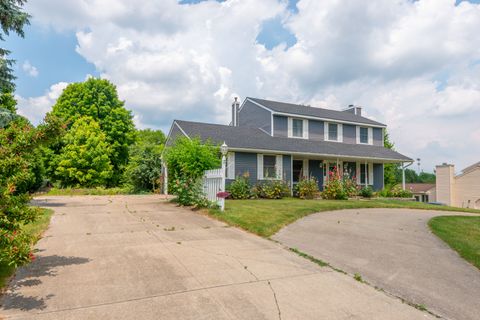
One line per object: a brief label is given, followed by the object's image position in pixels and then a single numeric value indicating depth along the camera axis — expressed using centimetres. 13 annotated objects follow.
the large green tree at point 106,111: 3075
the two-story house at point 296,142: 1752
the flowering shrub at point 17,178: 359
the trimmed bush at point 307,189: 1766
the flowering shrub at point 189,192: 1130
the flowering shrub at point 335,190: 1722
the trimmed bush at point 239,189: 1562
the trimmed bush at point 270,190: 1653
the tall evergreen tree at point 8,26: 1035
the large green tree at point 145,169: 2131
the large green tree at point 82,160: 2498
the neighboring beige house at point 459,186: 3534
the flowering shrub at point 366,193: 2014
